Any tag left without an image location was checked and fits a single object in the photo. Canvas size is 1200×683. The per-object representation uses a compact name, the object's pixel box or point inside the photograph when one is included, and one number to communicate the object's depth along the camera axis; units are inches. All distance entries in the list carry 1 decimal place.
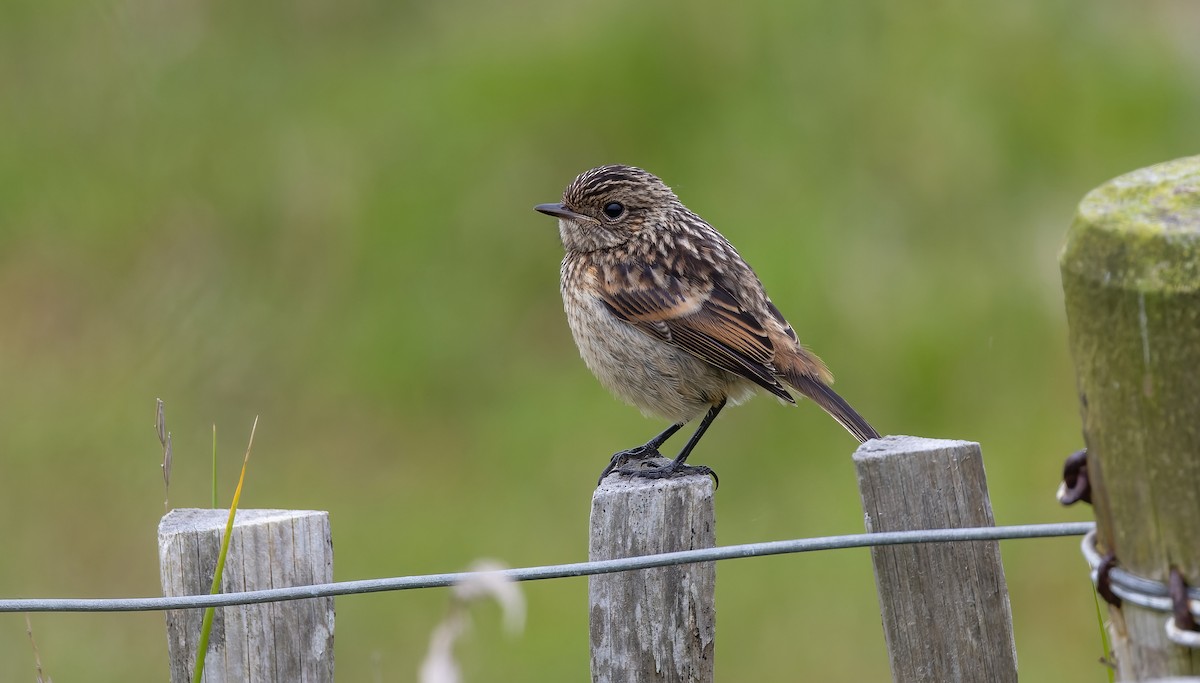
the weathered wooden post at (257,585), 263.6
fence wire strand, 241.0
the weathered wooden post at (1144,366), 188.2
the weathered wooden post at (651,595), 271.6
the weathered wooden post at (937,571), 251.1
